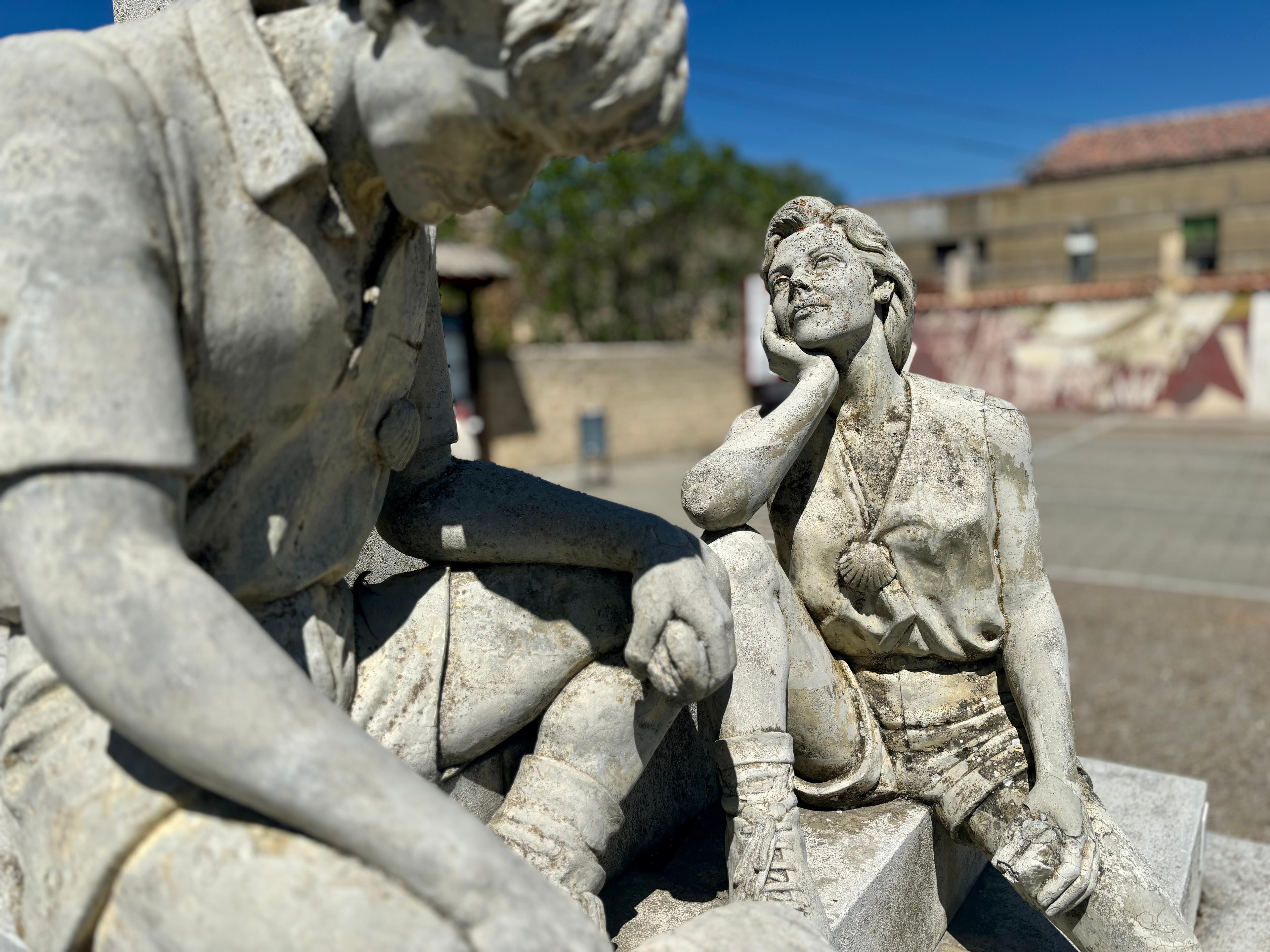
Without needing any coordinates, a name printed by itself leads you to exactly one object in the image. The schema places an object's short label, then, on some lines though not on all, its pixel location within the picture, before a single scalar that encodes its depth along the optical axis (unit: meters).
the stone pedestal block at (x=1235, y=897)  2.52
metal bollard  12.53
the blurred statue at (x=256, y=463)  0.98
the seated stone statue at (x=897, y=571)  1.88
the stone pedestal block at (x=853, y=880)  1.68
